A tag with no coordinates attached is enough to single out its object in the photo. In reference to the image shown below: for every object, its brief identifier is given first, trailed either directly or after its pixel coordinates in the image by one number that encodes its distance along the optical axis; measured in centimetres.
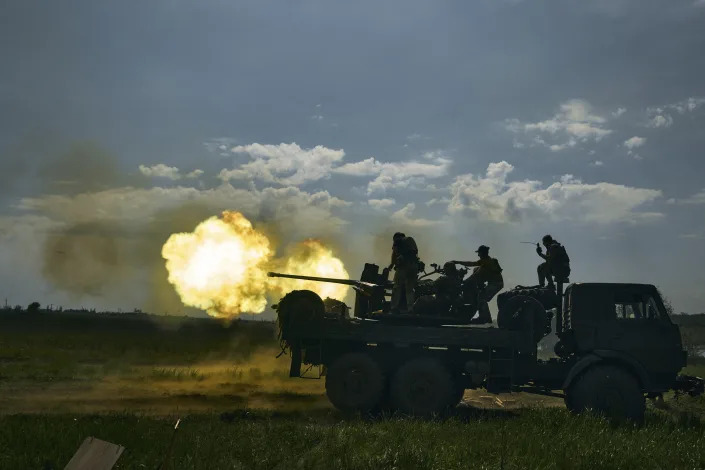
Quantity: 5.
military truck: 1264
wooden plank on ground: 449
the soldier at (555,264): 1393
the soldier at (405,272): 1448
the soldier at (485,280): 1423
